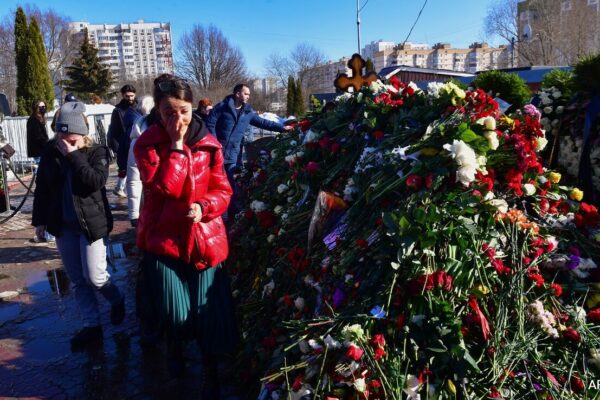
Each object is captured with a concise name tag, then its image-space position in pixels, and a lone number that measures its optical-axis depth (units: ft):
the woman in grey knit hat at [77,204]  10.78
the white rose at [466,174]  7.62
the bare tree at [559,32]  107.96
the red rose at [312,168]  11.50
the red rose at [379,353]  6.56
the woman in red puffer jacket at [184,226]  8.37
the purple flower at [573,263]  7.57
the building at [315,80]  186.21
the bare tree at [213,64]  168.25
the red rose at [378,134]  10.74
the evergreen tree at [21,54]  68.13
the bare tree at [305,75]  184.03
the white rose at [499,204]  7.64
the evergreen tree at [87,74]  116.98
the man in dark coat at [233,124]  19.49
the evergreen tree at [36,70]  68.37
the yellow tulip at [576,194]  8.80
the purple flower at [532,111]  10.03
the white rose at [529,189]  8.25
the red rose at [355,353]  6.48
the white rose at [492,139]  8.21
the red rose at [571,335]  6.97
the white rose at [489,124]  8.36
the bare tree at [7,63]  148.97
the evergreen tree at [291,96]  102.89
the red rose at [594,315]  7.20
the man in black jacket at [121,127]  21.30
